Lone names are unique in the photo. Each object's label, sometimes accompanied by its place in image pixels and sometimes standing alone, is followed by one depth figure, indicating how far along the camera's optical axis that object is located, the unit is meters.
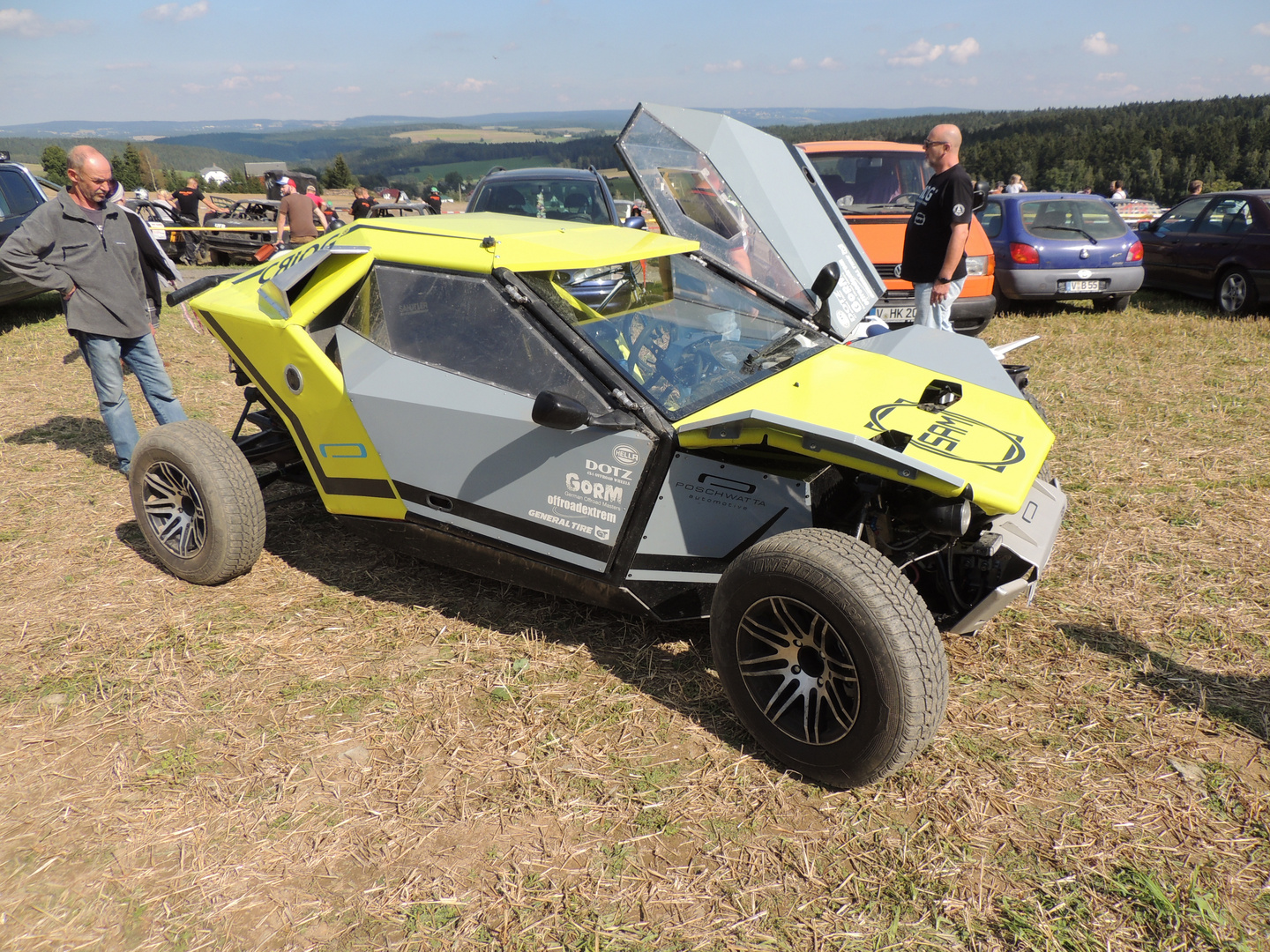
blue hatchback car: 9.75
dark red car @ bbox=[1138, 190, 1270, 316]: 9.46
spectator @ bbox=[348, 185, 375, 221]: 14.37
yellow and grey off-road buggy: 2.55
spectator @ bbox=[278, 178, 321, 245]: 10.84
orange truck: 7.83
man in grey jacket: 4.64
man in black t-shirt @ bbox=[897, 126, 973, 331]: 5.58
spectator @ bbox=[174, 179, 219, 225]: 18.12
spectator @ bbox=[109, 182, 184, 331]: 5.16
